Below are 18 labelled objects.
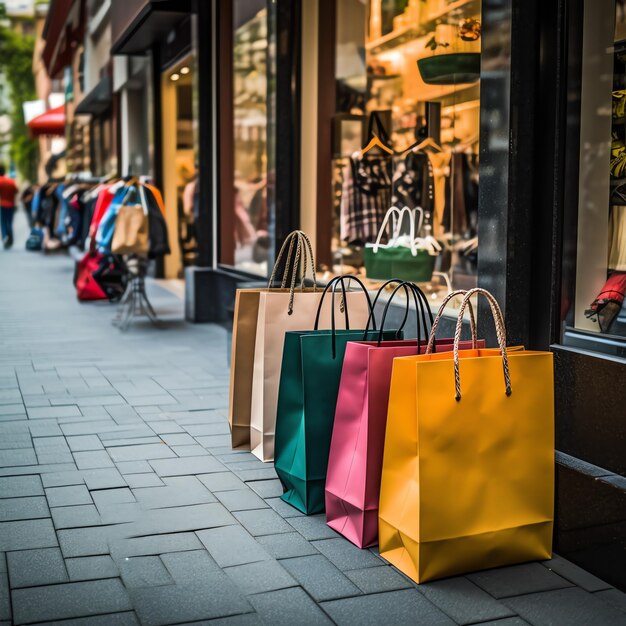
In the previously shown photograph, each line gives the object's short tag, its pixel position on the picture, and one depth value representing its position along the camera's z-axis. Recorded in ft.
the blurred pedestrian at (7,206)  77.51
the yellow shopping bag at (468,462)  10.94
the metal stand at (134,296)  33.53
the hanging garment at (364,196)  25.21
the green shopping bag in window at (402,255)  22.74
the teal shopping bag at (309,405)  12.95
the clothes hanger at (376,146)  25.35
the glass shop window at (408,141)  22.30
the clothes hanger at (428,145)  23.70
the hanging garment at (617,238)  13.24
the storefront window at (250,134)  29.84
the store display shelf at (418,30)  21.47
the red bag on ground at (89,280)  40.24
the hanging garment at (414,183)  23.98
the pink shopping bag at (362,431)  11.80
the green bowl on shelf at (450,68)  20.90
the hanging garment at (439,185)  23.61
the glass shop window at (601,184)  12.92
